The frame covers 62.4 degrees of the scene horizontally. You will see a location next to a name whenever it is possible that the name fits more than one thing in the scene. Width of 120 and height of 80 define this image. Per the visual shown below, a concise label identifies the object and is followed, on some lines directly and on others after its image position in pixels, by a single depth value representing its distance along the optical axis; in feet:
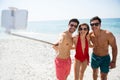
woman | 7.55
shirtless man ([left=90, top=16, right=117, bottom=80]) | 7.88
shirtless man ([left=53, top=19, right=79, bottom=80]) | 7.31
